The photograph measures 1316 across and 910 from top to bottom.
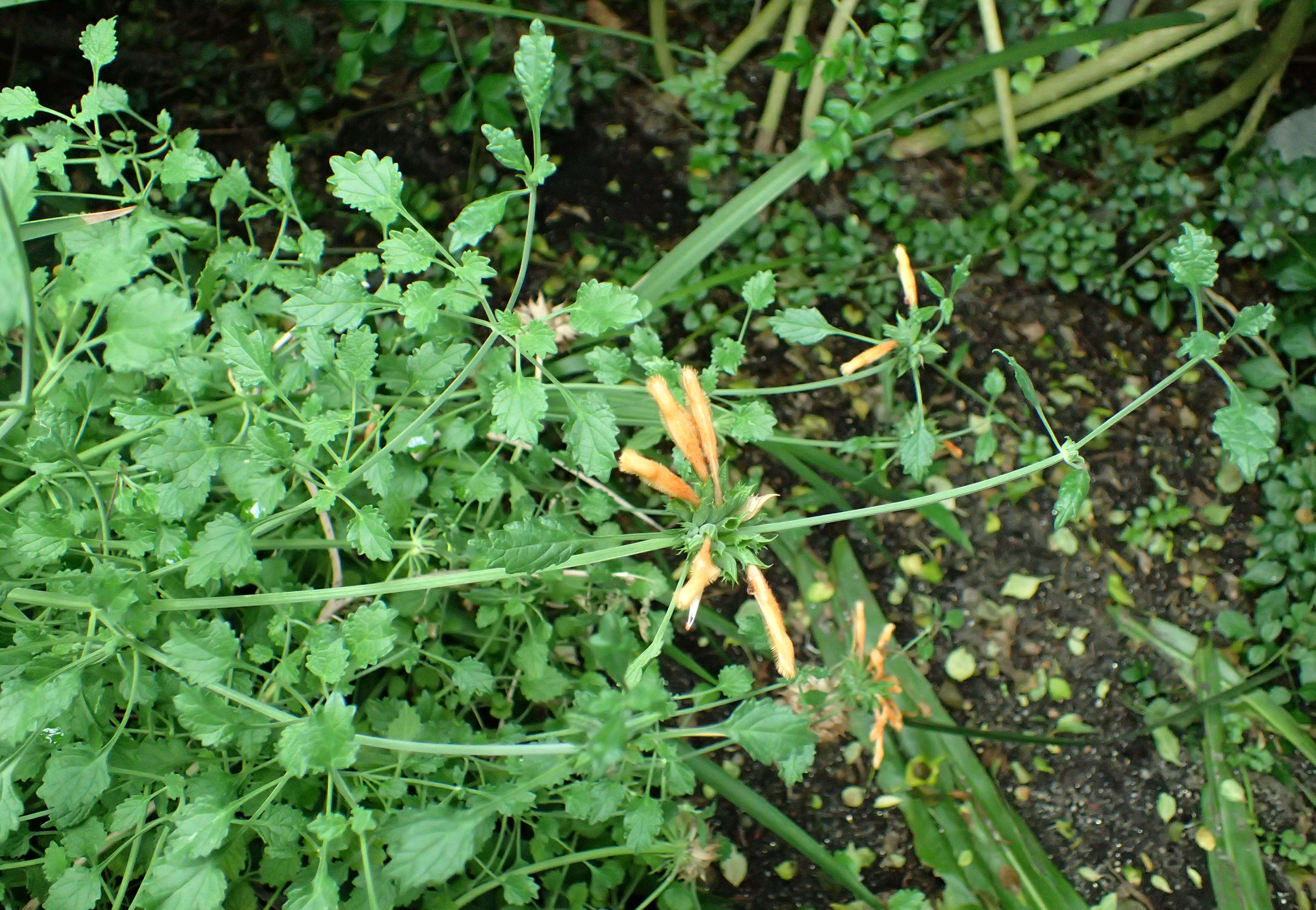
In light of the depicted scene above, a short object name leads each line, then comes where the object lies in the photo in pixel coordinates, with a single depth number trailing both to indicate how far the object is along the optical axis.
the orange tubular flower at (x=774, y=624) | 0.70
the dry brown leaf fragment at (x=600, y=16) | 1.81
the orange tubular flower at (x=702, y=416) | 0.71
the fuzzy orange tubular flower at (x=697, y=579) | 0.66
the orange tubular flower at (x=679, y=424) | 0.68
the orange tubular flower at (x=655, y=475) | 0.66
